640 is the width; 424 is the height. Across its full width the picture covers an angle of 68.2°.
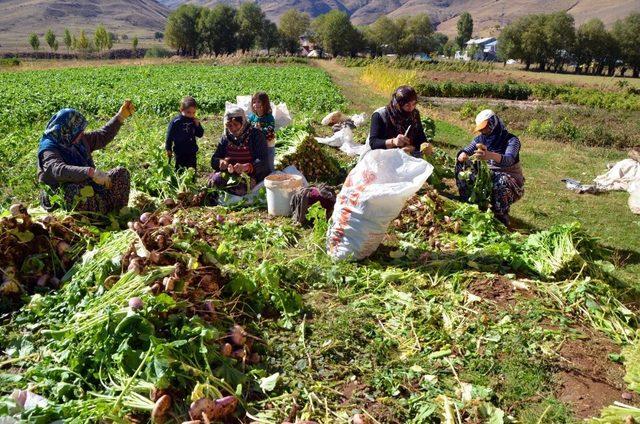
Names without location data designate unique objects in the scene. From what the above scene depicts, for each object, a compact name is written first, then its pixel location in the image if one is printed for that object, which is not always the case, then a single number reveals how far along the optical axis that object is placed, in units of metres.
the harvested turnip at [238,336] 2.93
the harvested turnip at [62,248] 3.83
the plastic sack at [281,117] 8.81
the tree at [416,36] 81.56
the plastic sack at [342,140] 8.73
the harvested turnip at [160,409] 2.30
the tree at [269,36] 80.00
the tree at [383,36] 81.25
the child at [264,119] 6.21
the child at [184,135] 6.09
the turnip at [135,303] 2.66
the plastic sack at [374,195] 3.84
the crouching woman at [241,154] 5.68
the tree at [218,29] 70.94
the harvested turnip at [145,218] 3.80
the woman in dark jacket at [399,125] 5.25
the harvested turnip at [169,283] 2.93
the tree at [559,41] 54.50
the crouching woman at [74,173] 4.44
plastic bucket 5.30
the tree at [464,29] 103.69
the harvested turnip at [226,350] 2.79
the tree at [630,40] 48.48
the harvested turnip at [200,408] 2.32
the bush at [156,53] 71.54
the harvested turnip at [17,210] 3.66
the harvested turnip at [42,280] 3.61
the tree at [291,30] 84.19
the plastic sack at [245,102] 7.95
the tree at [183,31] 72.94
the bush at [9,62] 37.00
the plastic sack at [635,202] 6.33
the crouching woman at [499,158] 5.16
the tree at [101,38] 77.25
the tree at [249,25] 75.12
